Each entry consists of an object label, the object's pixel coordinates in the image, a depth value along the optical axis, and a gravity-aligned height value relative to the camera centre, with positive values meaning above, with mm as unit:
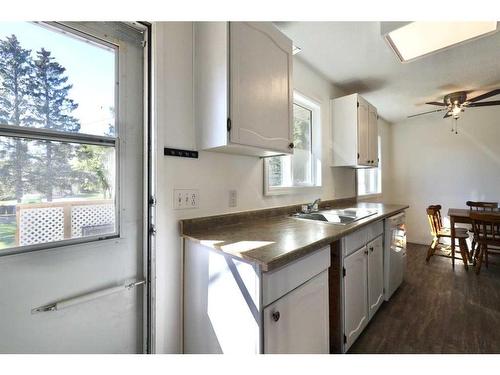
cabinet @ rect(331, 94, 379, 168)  2494 +635
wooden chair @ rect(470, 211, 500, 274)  2573 -529
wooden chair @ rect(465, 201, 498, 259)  3339 -275
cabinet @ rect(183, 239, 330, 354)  903 -517
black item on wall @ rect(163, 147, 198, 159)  1237 +201
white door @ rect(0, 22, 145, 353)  891 -32
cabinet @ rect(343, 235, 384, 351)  1438 -702
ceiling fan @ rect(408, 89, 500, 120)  2727 +1018
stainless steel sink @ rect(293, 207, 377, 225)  1972 -240
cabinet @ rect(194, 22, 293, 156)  1177 +561
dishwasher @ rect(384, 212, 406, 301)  2076 -619
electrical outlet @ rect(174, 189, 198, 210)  1273 -58
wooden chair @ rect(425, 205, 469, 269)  3012 -617
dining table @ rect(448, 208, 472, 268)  2916 -416
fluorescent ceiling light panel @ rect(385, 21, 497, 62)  1590 +1127
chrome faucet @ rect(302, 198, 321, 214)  2103 -174
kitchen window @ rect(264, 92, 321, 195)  2107 +322
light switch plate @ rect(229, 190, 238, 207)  1558 -66
